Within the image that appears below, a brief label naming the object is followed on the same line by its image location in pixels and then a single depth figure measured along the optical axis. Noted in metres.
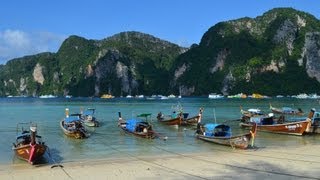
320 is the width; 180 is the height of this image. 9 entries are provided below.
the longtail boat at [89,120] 41.22
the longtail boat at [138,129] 29.89
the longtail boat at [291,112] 52.89
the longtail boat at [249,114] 39.94
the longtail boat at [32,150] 19.75
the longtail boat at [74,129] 30.41
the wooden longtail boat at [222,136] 23.63
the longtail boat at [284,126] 31.01
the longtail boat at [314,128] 32.19
